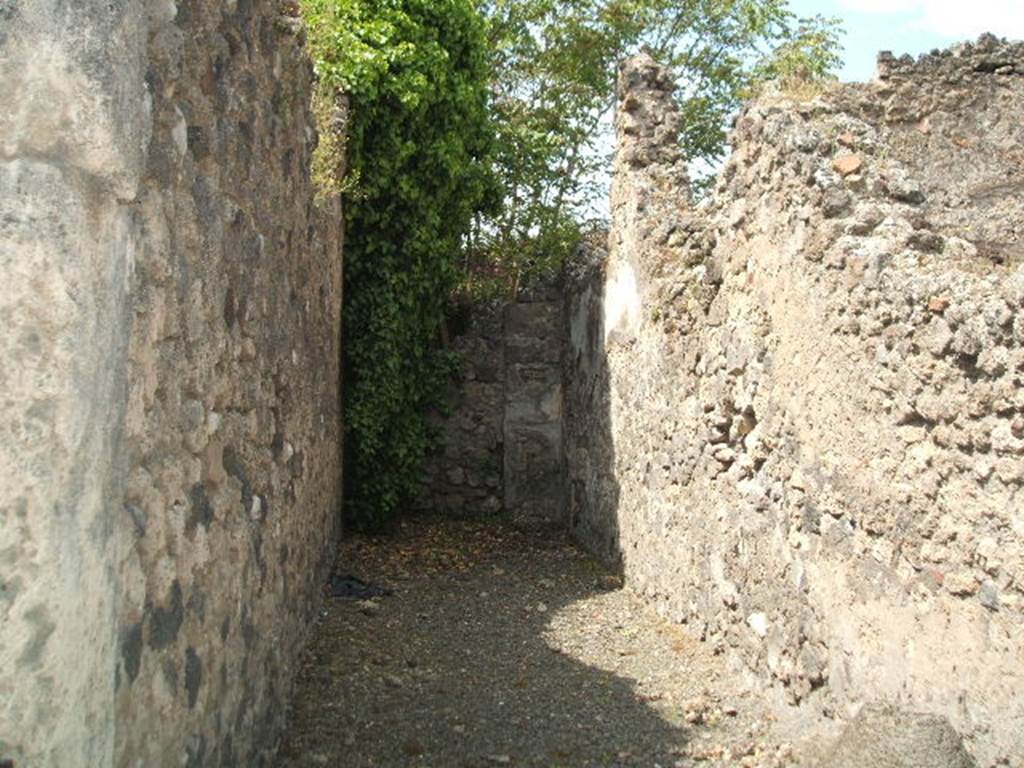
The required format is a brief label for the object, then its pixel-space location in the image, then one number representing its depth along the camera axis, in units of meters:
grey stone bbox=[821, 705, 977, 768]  3.07
